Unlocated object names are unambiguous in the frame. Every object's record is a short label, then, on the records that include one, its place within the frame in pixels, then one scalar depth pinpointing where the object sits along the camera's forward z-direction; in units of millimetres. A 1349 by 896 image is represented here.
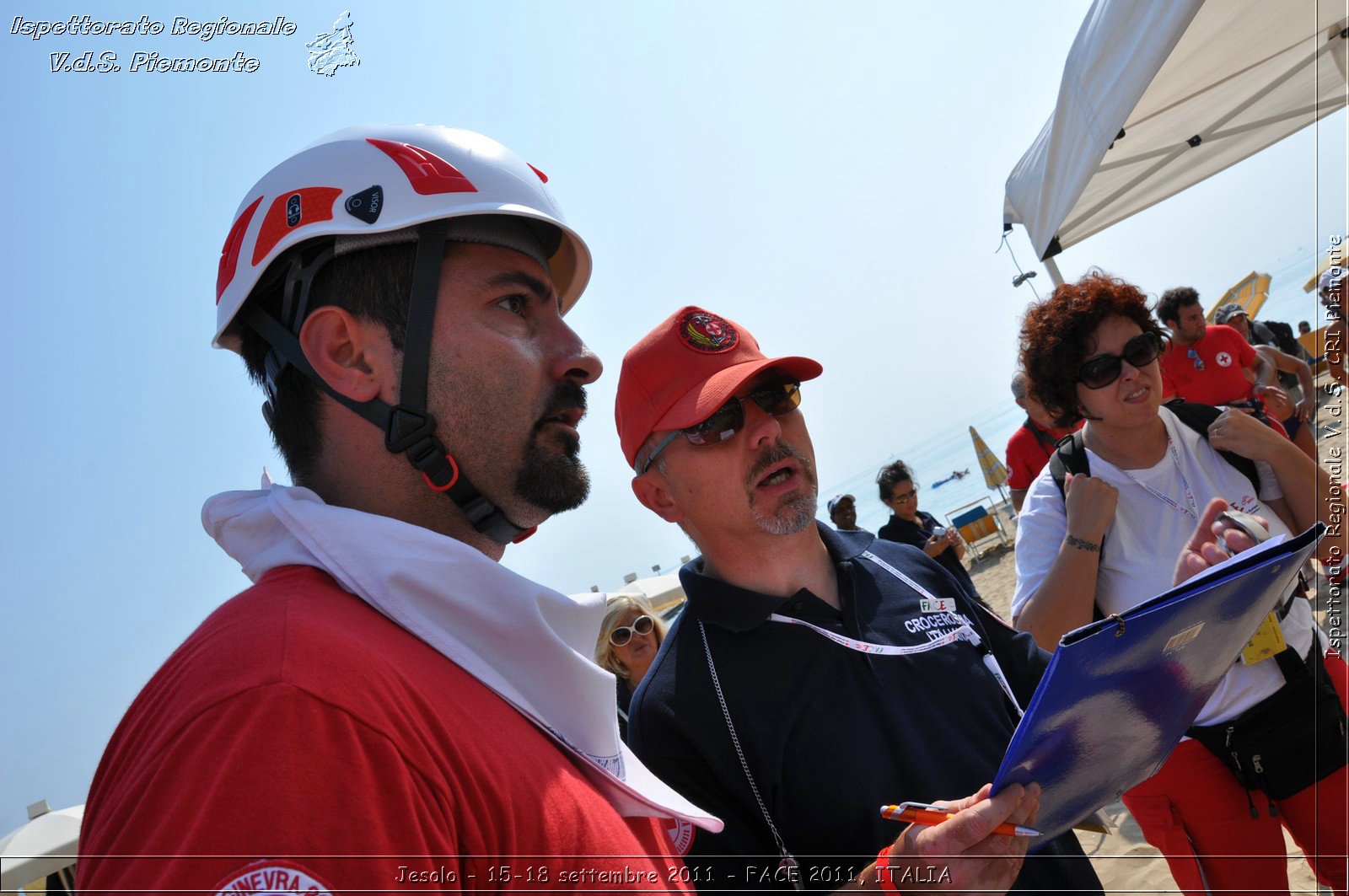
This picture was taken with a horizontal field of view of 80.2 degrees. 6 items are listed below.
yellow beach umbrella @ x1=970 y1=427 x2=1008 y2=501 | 20953
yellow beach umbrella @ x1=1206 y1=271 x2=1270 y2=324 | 16188
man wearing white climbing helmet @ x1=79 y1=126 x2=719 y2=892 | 759
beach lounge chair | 17344
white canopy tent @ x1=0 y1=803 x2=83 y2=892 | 4668
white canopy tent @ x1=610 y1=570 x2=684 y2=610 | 10367
